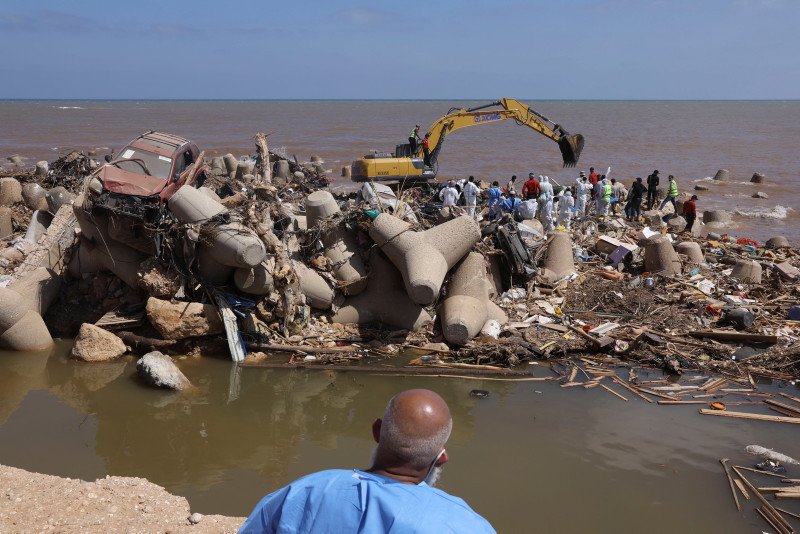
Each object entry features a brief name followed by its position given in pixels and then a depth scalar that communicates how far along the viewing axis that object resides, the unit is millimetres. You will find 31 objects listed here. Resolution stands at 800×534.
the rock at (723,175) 32469
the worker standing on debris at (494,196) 16869
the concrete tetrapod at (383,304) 10852
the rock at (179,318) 9742
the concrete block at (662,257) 13617
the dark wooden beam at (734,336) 10492
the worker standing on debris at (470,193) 17672
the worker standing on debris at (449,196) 17266
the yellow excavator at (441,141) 19875
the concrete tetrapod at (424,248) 10133
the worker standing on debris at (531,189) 17656
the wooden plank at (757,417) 8422
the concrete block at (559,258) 13273
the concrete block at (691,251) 14550
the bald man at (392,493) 2281
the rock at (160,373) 8750
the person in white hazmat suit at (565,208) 17422
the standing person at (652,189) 21234
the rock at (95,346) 9688
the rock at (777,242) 17047
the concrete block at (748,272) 13500
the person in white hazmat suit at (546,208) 17047
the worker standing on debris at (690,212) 17719
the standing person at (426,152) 20312
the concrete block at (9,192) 16266
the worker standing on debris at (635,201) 19203
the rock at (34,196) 15944
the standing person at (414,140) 20573
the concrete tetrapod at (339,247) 11047
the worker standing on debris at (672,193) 20234
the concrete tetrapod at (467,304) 10195
